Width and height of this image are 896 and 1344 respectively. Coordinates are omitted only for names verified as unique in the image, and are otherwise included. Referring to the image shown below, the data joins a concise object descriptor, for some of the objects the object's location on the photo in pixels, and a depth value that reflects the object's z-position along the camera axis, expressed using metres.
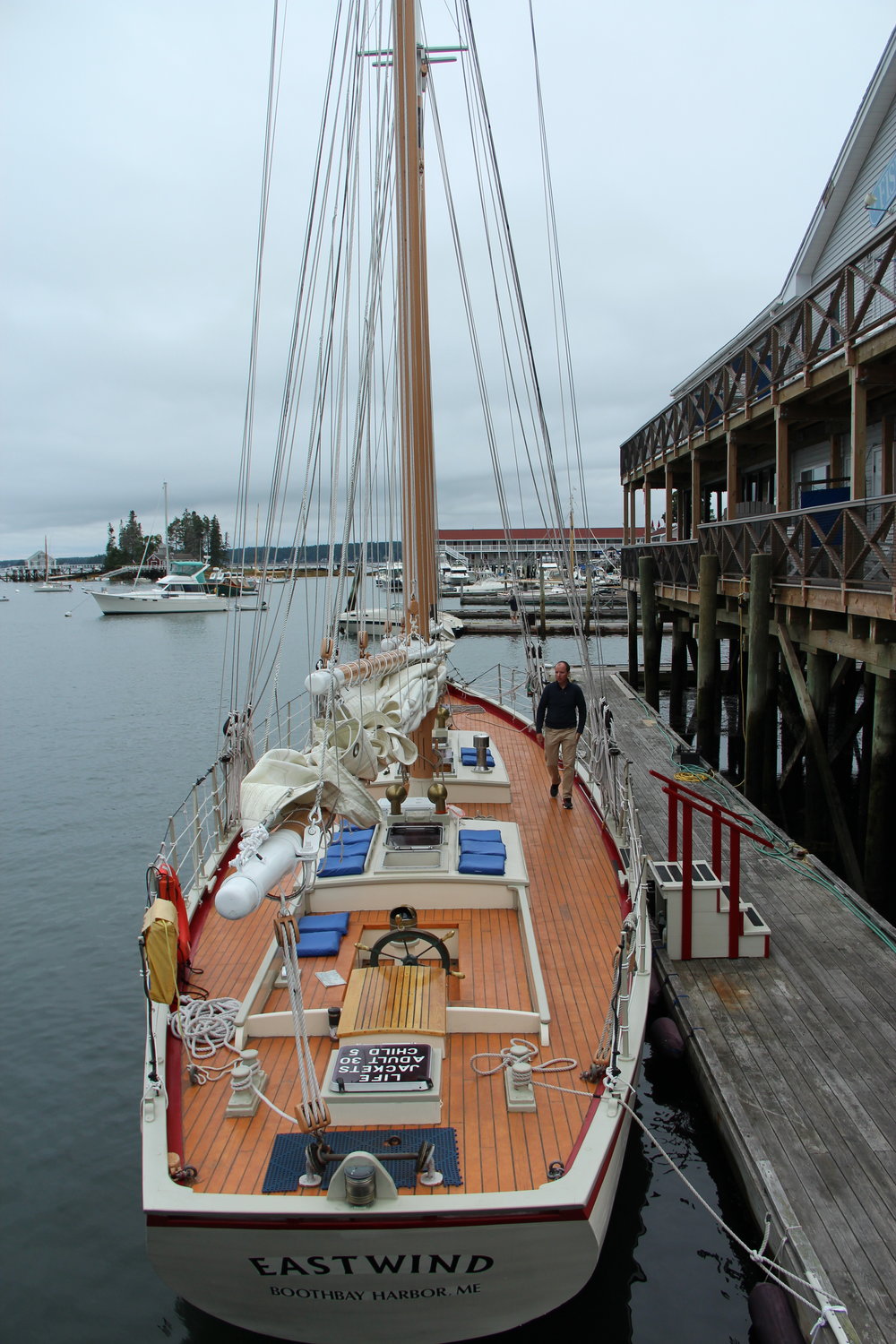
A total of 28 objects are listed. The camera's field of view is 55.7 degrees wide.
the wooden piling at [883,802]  9.54
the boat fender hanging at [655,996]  8.22
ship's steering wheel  5.88
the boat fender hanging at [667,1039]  7.34
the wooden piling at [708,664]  15.48
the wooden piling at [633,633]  27.11
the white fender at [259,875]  4.29
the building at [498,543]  107.12
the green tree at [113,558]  134.25
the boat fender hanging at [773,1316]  4.68
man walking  10.20
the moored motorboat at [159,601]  79.81
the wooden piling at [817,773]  11.95
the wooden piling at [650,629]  21.86
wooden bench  5.18
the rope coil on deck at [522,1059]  5.09
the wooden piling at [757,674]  12.57
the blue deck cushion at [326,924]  6.97
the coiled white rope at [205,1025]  5.69
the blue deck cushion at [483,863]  7.55
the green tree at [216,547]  125.85
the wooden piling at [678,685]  22.37
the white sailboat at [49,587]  151.88
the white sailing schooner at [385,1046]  4.13
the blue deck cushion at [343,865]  7.54
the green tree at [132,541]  136.25
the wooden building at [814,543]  10.34
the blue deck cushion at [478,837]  8.16
